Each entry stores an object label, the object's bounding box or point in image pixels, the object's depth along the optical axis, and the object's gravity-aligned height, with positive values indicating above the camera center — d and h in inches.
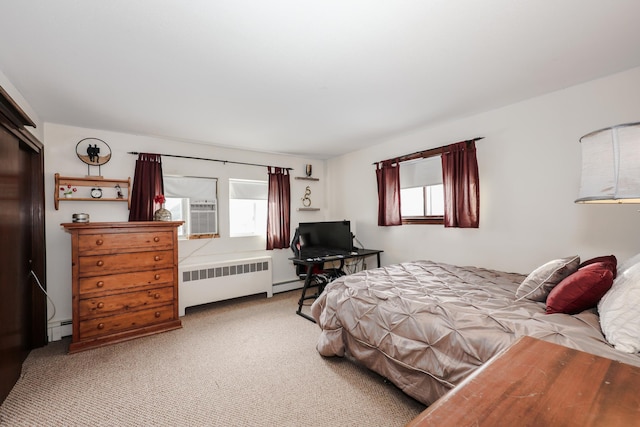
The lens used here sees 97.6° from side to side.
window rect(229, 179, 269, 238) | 174.7 +7.4
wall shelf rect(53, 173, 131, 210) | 124.0 +18.5
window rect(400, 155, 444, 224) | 143.6 +12.6
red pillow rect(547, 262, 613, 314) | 59.8 -17.5
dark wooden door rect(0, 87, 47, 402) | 79.0 -8.1
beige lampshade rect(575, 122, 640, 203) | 43.3 +7.2
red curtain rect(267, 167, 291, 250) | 181.8 +5.7
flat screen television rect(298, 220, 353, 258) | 161.0 -12.2
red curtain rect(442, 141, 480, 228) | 123.6 +12.7
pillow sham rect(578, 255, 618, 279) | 65.1 -13.0
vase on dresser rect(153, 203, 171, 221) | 134.2 +3.0
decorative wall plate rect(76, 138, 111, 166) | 130.2 +33.9
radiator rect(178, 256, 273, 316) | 149.3 -34.7
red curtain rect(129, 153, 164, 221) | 139.9 +17.8
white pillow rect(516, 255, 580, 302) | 72.4 -17.7
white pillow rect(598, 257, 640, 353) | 48.5 -19.4
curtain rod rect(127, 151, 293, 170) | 148.1 +35.3
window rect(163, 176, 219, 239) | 154.8 +9.5
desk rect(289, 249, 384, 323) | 142.5 -22.4
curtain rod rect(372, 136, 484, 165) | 137.8 +31.6
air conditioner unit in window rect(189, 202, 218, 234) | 159.3 +1.4
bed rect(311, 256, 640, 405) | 58.4 -24.9
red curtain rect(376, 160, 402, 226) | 157.8 +13.2
